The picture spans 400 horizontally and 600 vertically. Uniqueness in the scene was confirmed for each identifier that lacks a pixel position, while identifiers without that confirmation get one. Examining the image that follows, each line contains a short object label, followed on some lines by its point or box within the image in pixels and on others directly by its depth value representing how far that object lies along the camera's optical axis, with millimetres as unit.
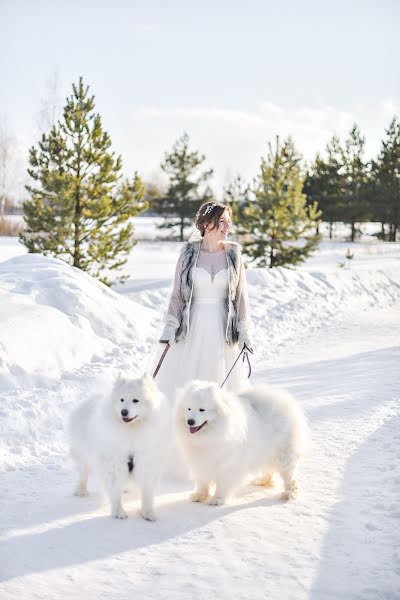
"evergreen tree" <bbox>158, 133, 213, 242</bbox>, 36656
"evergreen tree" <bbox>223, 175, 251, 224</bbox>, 19536
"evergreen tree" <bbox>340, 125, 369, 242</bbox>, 39500
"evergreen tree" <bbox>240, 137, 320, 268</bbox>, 19328
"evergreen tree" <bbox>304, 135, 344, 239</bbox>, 39719
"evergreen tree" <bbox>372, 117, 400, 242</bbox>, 39812
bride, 5559
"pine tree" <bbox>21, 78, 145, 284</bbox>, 14125
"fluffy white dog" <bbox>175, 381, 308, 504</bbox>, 4359
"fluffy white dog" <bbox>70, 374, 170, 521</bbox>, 4031
